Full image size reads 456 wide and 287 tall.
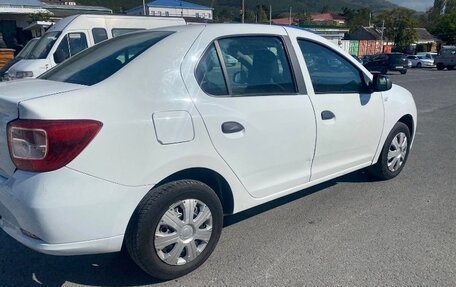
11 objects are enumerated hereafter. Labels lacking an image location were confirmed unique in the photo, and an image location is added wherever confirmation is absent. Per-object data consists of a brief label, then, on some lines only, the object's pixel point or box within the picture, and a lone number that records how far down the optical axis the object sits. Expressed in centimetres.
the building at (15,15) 2995
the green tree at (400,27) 6091
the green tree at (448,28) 6838
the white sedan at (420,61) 3488
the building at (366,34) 6881
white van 936
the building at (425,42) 5988
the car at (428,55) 3511
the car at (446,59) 3144
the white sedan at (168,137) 217
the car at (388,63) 2652
